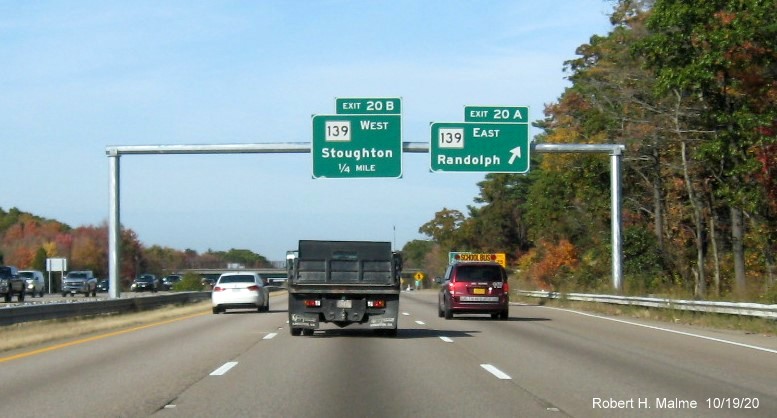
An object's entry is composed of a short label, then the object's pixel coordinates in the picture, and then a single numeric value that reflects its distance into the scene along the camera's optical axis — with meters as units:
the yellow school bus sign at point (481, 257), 67.12
